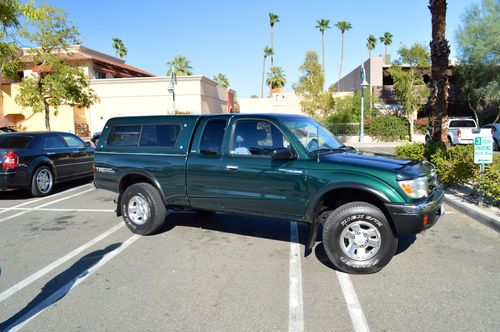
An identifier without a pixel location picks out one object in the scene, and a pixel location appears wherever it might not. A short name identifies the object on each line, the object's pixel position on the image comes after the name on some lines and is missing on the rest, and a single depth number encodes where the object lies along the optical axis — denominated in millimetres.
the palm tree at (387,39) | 59756
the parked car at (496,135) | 19688
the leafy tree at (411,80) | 28922
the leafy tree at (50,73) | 18641
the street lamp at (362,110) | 24484
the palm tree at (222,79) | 80812
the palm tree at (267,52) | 68581
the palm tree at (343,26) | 64438
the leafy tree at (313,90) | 29562
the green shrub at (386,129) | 29141
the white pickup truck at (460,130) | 21453
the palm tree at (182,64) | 48938
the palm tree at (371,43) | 59344
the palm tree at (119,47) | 57469
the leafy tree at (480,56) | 28141
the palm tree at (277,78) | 74188
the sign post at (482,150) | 7031
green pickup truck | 4496
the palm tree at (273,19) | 62503
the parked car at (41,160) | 8969
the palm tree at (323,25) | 62938
